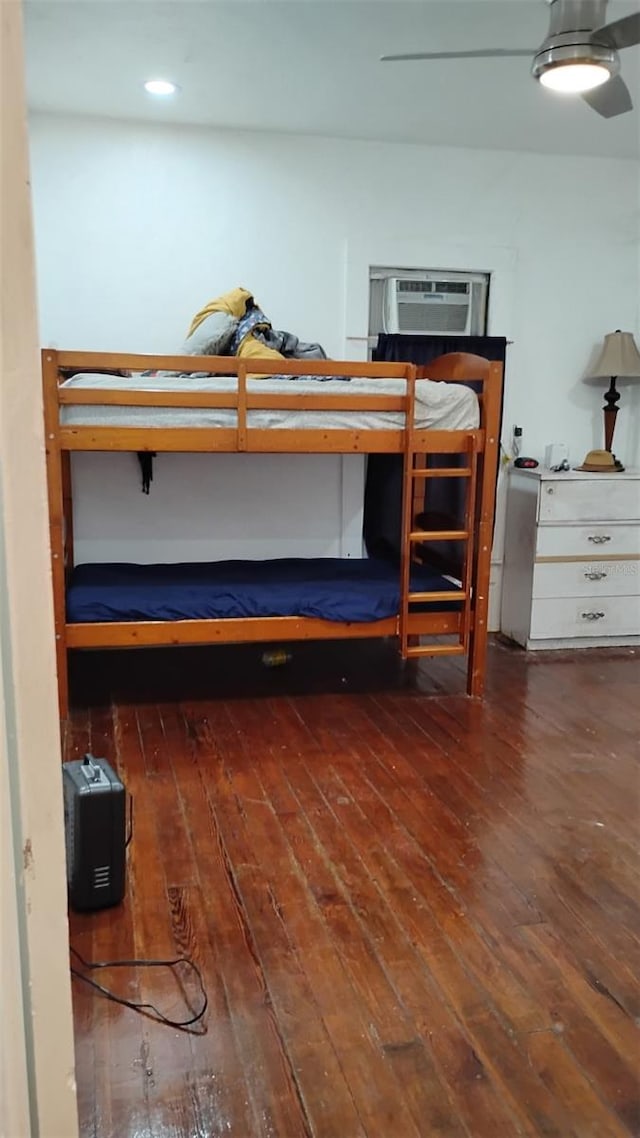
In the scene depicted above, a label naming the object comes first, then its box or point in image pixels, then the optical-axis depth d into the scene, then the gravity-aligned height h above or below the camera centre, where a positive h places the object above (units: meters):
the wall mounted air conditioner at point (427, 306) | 4.27 +0.35
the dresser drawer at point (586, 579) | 4.22 -0.98
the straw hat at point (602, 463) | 4.35 -0.42
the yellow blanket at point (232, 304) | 3.70 +0.29
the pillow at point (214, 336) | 3.65 +0.15
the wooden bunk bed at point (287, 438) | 3.06 -0.24
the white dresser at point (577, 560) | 4.19 -0.89
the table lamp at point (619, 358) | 4.35 +0.11
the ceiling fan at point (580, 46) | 2.34 +0.92
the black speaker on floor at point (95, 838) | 1.97 -1.08
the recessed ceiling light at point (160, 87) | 3.33 +1.11
